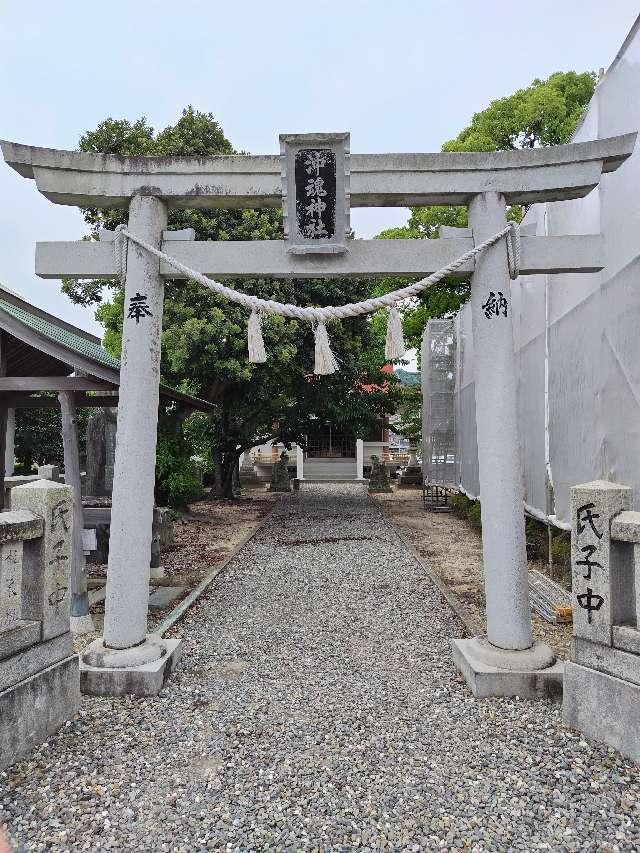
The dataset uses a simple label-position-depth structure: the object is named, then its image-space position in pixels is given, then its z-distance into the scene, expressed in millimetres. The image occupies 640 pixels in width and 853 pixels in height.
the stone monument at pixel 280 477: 22469
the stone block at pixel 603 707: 3305
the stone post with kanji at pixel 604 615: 3387
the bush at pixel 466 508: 12901
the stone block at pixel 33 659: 3385
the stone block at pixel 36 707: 3336
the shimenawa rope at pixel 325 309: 4371
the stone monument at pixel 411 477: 23562
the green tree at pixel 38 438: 17125
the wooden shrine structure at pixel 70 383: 6180
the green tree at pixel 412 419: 22609
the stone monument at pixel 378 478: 21891
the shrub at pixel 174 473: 12133
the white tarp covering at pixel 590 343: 4777
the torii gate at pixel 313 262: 4383
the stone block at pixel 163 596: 6910
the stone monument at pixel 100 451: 10430
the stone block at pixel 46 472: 8172
